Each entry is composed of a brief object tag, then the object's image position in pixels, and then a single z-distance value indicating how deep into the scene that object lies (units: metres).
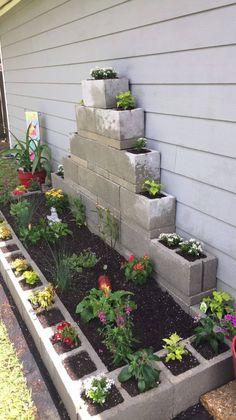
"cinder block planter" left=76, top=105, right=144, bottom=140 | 2.81
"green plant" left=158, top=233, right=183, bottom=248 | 2.60
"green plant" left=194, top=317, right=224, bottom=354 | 2.06
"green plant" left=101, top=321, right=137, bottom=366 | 2.00
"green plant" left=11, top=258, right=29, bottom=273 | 2.97
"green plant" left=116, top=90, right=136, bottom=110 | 2.86
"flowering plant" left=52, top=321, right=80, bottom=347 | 2.16
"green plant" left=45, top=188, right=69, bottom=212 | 4.13
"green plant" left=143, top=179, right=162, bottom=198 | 2.71
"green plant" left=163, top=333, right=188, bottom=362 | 1.99
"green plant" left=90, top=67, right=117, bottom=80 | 3.01
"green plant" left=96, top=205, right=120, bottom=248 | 3.17
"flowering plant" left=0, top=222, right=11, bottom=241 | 3.59
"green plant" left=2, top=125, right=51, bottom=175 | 5.11
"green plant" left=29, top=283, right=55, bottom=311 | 2.51
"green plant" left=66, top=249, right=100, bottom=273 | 2.96
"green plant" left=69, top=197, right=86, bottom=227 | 3.74
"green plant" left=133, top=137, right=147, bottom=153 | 2.84
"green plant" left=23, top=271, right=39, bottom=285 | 2.78
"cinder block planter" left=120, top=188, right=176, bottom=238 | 2.64
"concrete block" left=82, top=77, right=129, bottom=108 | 2.94
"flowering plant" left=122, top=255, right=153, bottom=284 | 2.67
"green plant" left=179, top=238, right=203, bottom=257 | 2.42
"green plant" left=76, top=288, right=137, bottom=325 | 2.23
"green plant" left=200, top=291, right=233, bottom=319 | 2.29
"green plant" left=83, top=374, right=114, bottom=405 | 1.77
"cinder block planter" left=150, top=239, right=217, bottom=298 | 2.31
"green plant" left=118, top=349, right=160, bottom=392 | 1.81
